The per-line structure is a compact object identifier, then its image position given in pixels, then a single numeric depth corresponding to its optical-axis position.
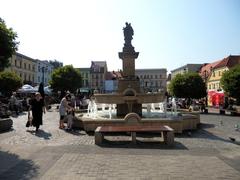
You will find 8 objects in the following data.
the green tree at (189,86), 20.72
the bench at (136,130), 6.12
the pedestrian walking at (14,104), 13.78
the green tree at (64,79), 31.28
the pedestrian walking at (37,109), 8.08
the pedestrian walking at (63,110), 8.58
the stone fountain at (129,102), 7.73
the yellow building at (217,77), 27.66
